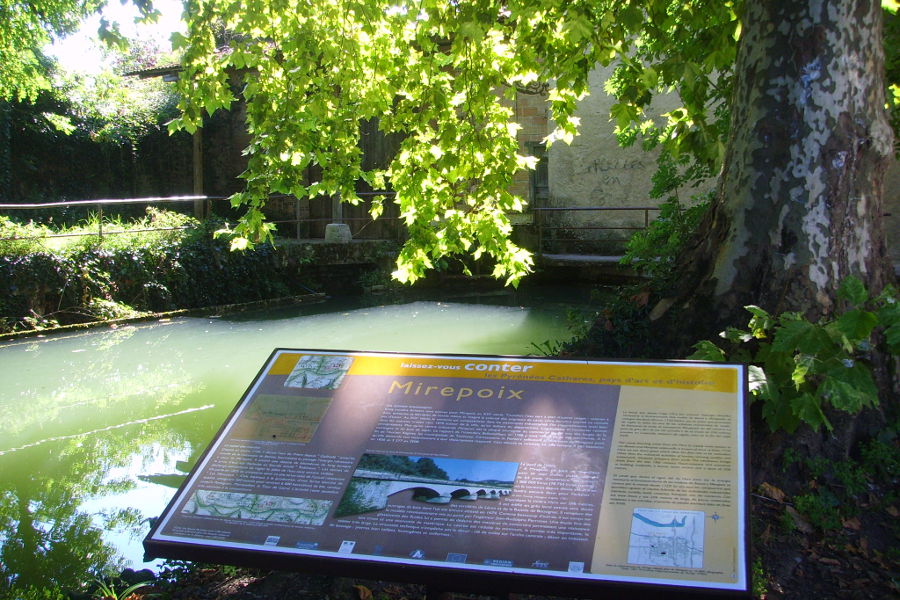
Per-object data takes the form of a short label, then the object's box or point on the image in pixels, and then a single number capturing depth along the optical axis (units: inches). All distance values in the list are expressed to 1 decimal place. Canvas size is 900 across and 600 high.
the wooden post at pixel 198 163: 788.6
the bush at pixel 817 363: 120.8
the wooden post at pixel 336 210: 741.9
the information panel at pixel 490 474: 90.6
